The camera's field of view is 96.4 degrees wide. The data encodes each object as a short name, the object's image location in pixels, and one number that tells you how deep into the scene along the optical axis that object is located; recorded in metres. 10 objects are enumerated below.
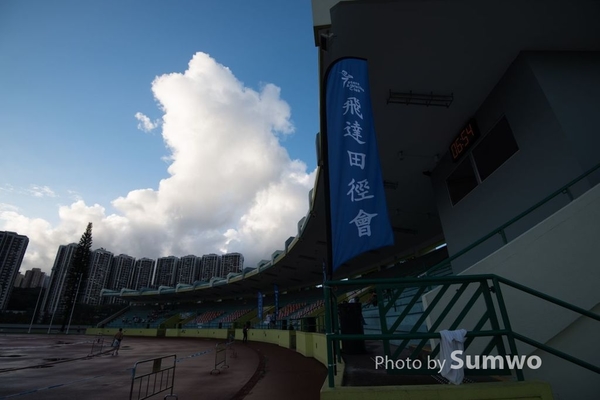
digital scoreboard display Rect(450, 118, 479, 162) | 8.05
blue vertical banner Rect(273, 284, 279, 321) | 25.84
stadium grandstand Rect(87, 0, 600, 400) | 3.29
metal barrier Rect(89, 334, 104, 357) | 16.81
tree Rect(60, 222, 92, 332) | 50.81
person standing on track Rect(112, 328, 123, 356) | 16.97
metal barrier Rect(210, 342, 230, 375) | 9.93
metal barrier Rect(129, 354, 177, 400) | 6.19
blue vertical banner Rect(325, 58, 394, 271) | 3.58
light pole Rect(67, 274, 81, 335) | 48.31
